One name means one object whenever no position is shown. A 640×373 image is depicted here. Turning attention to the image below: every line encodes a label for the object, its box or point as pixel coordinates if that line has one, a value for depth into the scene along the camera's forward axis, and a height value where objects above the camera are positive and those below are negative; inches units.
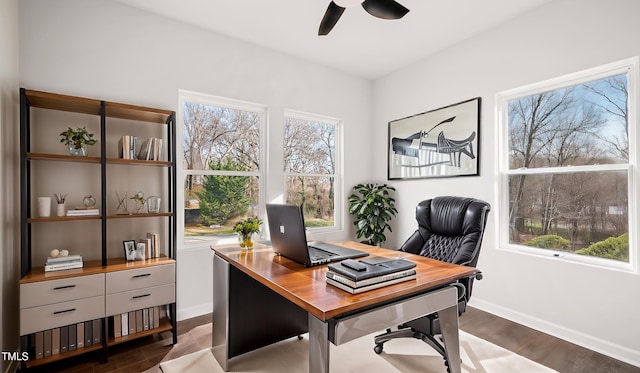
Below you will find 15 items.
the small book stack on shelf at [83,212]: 87.4 -6.4
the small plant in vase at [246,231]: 85.7 -11.8
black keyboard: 70.7 -15.8
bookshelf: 79.6 -12.5
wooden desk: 46.8 -20.9
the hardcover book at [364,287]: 49.4 -16.3
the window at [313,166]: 146.6 +10.3
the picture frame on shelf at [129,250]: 95.7 -18.6
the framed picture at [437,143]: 126.5 +19.0
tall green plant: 153.1 -12.9
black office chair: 82.9 -16.1
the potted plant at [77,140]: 88.1 +14.0
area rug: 82.5 -47.7
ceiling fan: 78.5 +45.8
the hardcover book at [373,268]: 50.9 -14.3
